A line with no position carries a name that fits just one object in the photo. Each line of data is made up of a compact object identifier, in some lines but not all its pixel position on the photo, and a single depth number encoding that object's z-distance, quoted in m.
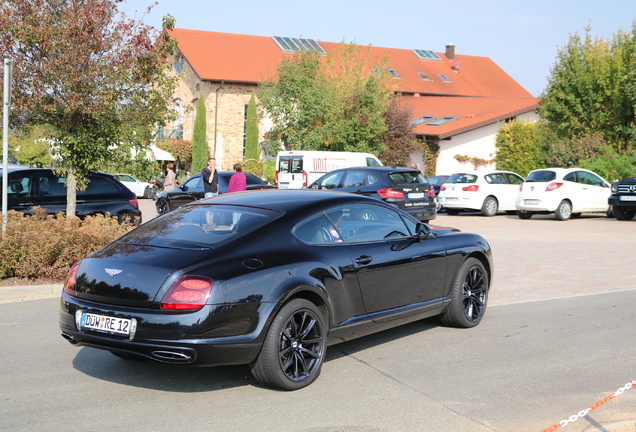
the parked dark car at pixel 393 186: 18.08
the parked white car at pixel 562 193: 23.03
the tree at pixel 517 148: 39.38
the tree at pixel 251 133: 50.38
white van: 26.92
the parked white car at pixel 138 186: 37.26
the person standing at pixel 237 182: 17.53
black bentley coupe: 4.89
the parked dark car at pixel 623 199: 22.52
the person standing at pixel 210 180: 17.56
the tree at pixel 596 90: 31.25
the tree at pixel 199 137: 49.81
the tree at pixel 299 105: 38.47
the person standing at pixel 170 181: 24.19
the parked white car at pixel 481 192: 25.12
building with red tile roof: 43.41
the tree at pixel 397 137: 40.46
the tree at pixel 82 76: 11.48
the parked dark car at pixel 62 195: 13.12
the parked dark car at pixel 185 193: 22.84
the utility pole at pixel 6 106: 9.71
